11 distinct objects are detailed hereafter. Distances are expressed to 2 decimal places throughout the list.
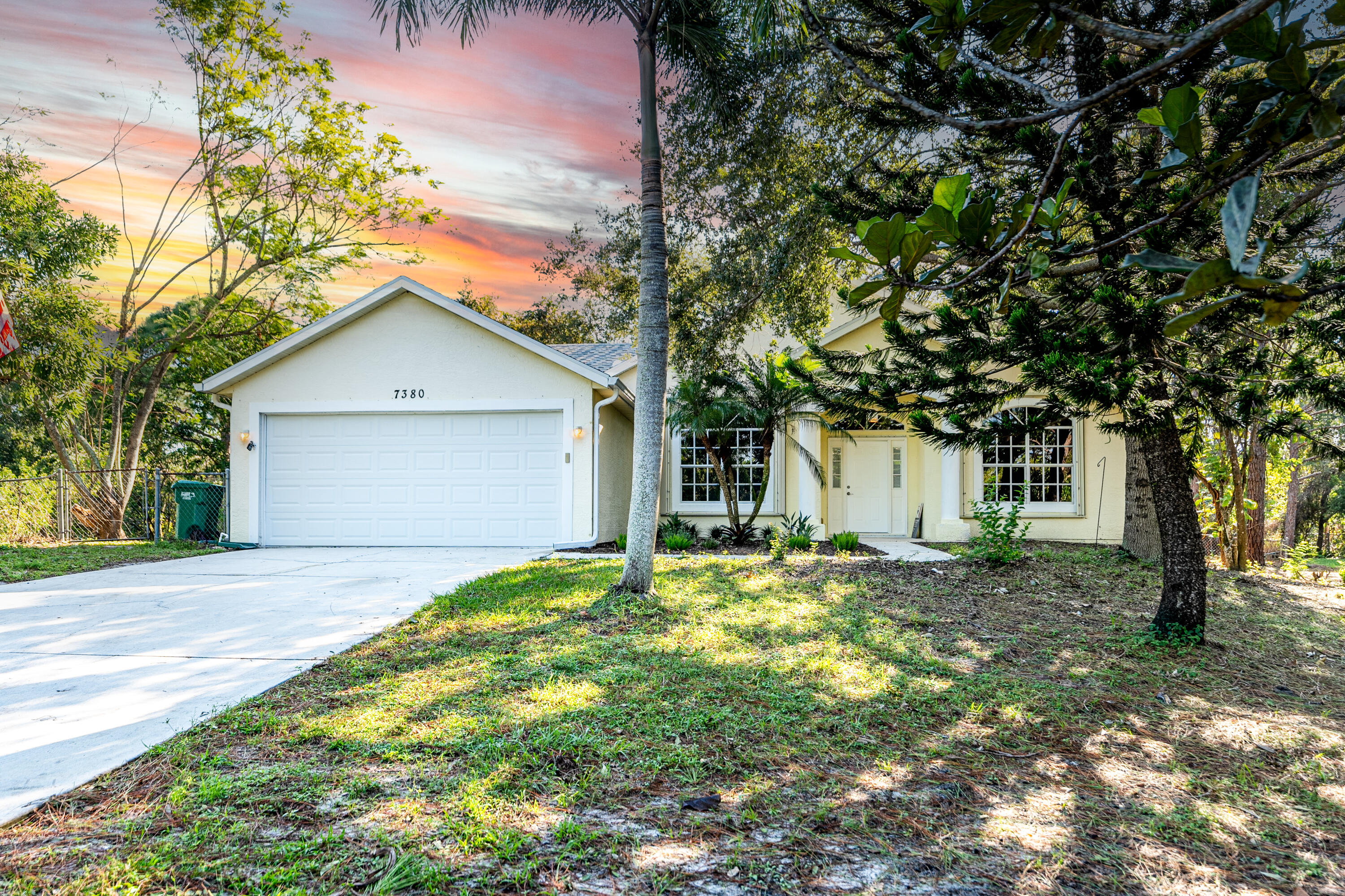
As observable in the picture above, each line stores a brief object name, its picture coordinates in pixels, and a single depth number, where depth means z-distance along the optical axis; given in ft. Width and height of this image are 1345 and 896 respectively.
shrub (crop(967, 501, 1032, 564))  27.81
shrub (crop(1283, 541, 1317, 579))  29.63
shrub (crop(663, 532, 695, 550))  34.65
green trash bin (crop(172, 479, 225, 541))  40.37
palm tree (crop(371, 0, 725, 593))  21.52
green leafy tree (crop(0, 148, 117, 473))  39.37
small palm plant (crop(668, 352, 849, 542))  36.19
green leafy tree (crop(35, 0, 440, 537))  49.42
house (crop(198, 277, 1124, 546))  37.04
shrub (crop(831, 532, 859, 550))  33.55
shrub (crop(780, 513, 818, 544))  36.24
